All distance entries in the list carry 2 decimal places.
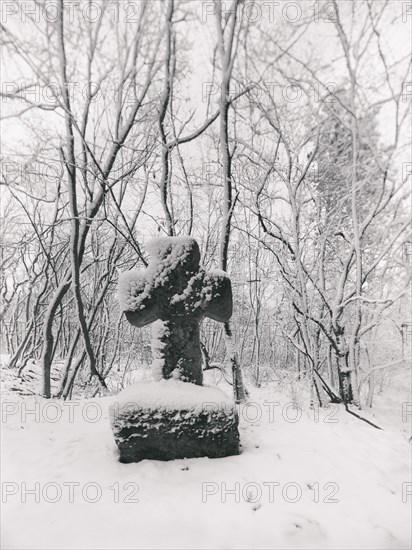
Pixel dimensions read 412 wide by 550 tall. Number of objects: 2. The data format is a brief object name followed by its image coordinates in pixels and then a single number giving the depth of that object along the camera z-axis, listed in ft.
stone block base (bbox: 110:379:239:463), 8.21
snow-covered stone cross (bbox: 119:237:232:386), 9.82
